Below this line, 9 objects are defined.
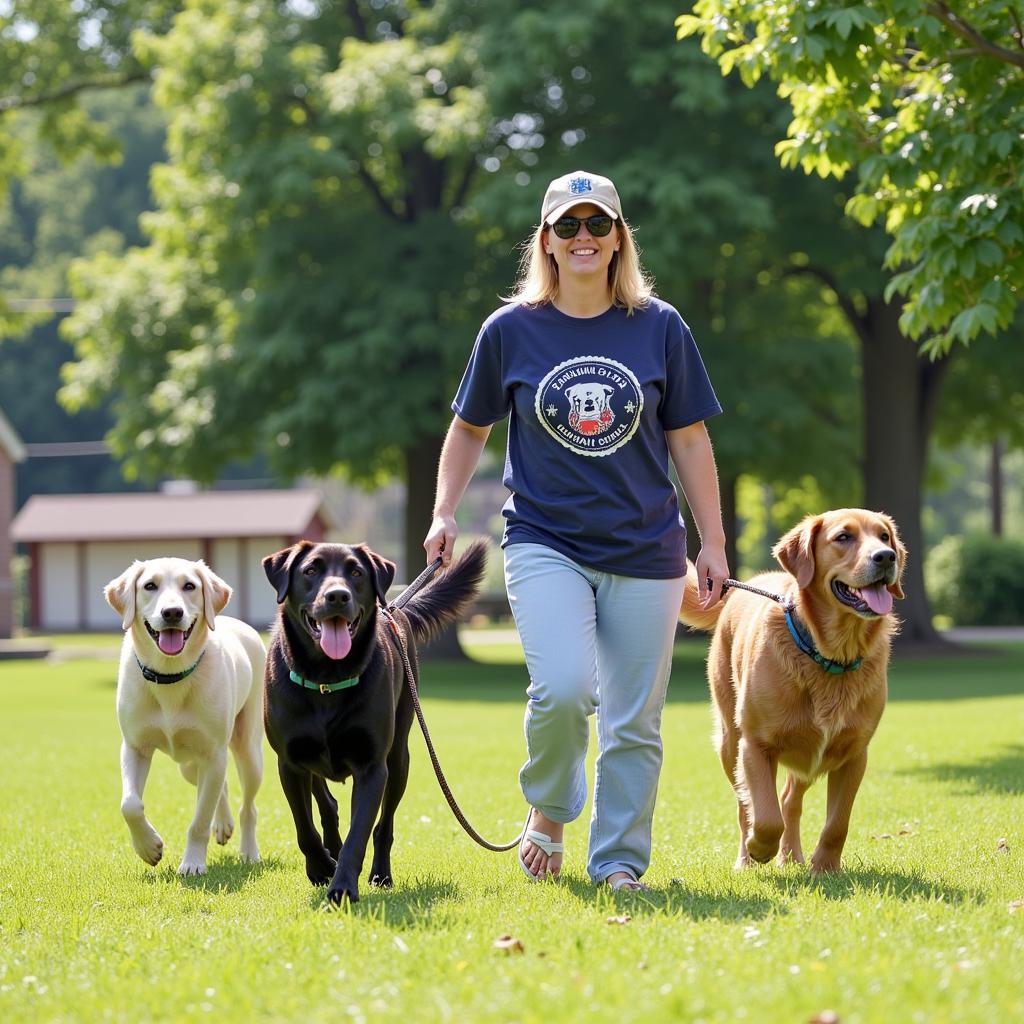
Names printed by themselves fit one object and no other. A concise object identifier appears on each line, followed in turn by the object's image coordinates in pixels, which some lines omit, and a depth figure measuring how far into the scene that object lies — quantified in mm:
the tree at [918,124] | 9188
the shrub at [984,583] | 38281
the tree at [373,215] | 21047
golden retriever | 5914
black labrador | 5570
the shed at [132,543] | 54469
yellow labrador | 6617
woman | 5547
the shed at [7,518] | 40469
